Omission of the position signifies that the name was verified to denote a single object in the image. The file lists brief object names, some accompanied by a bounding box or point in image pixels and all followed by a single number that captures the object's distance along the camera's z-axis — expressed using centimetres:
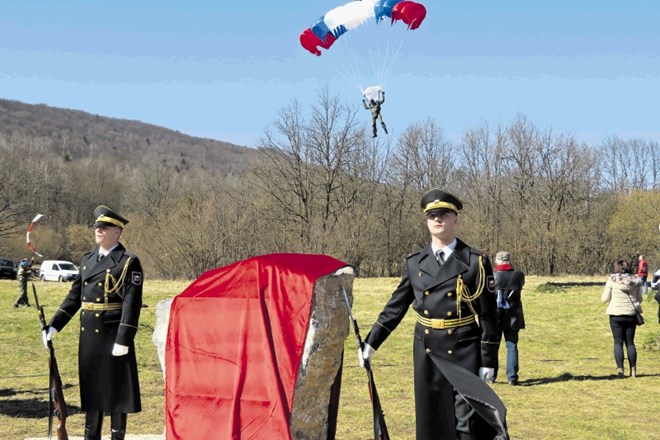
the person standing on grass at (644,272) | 2668
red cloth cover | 574
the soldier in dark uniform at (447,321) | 510
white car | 4225
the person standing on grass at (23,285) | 2029
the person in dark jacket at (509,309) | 1053
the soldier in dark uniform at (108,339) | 625
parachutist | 2075
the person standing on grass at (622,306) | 1068
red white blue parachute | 1605
